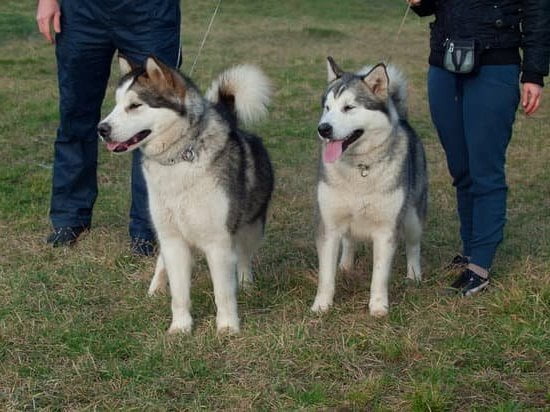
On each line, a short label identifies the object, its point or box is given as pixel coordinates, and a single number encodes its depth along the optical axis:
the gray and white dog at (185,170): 6.77
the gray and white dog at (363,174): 7.20
